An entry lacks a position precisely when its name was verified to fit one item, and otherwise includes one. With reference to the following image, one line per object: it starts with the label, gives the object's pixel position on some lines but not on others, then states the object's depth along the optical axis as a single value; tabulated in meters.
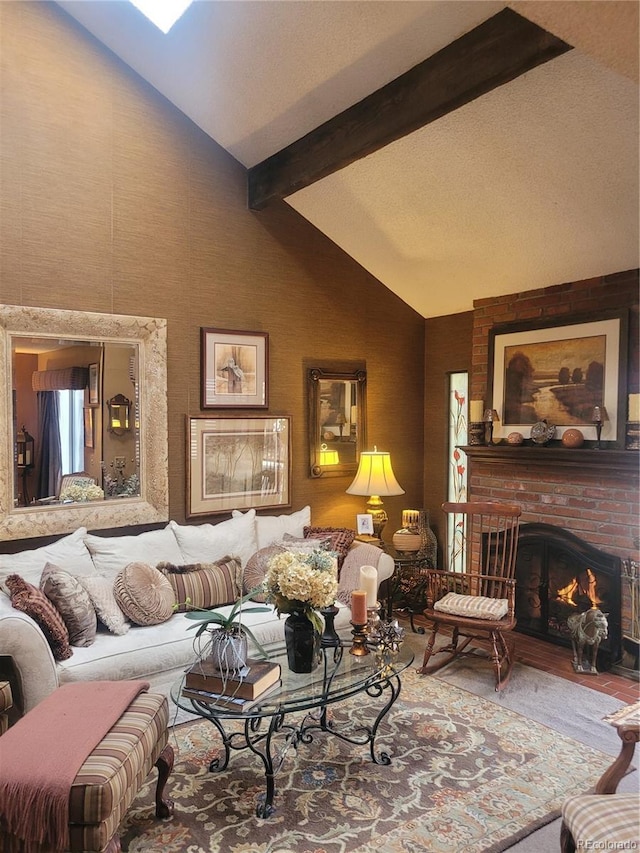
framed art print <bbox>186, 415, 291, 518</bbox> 4.25
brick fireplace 3.84
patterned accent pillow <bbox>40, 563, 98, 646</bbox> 3.00
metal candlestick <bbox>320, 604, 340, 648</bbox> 2.86
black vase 2.63
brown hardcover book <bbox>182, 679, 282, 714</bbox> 2.34
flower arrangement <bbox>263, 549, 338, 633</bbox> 2.56
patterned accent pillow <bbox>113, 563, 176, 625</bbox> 3.31
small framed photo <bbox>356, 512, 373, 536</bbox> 4.68
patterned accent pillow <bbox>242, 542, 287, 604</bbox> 3.90
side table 4.79
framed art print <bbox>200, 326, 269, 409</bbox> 4.28
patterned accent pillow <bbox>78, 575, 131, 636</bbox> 3.20
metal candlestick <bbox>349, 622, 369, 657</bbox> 2.84
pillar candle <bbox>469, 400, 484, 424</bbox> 4.69
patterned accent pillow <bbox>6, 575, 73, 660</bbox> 2.82
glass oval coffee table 2.41
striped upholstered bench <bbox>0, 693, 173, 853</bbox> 1.88
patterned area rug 2.29
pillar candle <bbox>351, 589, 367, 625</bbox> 2.82
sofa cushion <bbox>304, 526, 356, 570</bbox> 4.19
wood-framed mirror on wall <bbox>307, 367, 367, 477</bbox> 4.85
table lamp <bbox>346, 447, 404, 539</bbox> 4.71
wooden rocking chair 3.61
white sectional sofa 2.71
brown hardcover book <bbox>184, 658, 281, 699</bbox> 2.38
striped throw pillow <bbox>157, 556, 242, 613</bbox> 3.62
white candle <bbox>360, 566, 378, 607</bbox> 3.03
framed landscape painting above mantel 3.90
